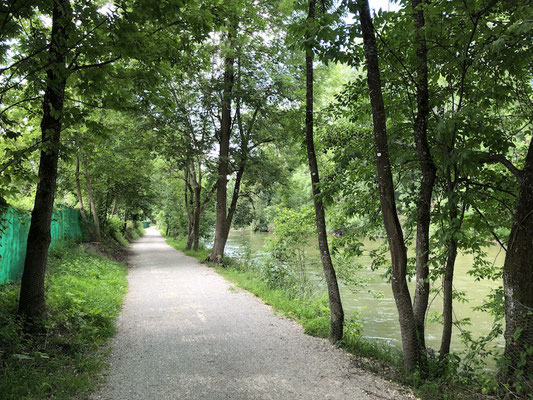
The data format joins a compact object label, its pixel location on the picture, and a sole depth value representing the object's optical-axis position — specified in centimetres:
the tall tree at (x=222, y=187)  1562
